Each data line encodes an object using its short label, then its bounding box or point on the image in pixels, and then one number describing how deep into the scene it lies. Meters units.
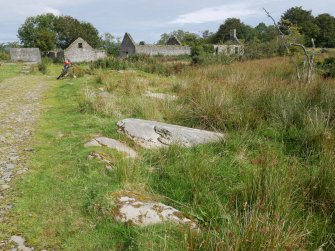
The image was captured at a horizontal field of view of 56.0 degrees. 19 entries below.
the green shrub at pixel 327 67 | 9.72
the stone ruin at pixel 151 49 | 36.75
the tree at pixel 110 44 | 60.43
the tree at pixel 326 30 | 39.97
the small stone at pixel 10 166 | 4.03
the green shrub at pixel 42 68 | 18.83
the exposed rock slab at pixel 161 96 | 6.98
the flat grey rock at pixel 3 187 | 3.44
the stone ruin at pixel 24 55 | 33.19
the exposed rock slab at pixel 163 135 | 4.65
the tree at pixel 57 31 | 56.96
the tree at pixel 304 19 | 40.67
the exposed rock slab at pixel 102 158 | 3.79
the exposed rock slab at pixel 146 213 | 2.72
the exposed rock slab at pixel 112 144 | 4.36
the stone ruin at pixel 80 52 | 34.84
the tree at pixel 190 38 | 53.08
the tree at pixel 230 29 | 52.91
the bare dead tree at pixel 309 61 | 8.09
